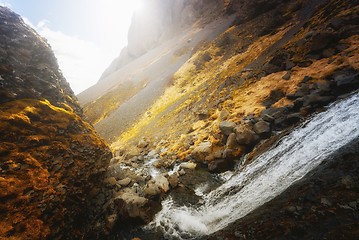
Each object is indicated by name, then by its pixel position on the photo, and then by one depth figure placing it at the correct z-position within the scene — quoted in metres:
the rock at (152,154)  14.09
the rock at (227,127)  11.17
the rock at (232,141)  10.47
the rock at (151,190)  9.31
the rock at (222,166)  10.23
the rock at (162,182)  9.88
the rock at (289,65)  12.79
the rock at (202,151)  11.16
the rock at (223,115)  12.64
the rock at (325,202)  4.72
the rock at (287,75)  12.06
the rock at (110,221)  7.86
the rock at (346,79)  8.91
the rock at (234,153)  10.23
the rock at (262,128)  10.05
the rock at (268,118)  10.27
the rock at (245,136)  10.15
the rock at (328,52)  11.42
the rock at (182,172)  10.81
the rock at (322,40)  11.95
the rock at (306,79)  10.80
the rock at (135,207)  8.11
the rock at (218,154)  10.62
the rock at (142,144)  15.81
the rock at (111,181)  9.79
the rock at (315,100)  9.17
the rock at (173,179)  10.04
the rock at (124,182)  10.12
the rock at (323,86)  9.45
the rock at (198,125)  14.00
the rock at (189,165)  11.09
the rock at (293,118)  9.49
